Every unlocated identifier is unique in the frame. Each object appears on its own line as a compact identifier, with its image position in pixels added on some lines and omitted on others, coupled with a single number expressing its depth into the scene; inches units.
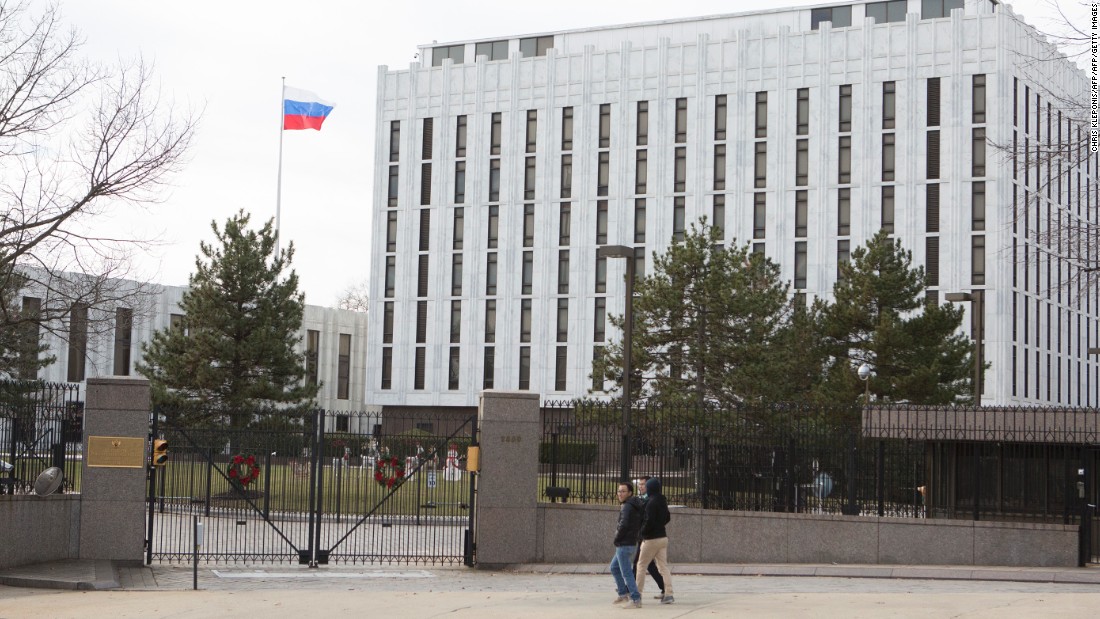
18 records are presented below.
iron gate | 879.1
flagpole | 2707.2
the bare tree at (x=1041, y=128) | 2613.2
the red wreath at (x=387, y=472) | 906.7
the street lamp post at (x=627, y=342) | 886.4
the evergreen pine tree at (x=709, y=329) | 1704.0
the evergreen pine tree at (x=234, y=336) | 1701.5
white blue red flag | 2699.3
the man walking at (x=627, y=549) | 658.2
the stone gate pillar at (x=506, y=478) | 880.3
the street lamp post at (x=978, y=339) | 1283.2
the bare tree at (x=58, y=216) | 897.5
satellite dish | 812.6
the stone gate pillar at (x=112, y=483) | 839.1
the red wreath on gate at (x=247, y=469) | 948.0
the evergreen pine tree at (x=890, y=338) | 1760.6
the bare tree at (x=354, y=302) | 4451.3
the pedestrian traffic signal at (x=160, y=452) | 847.7
